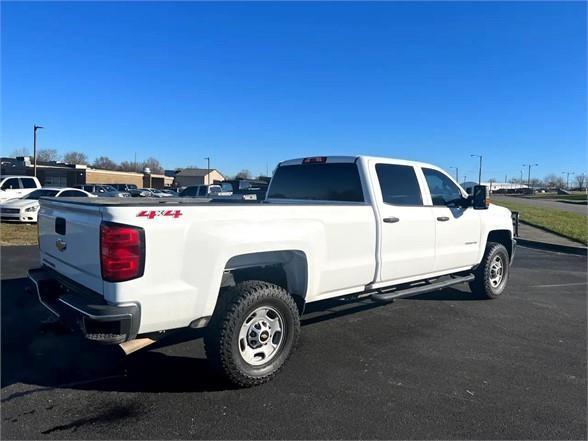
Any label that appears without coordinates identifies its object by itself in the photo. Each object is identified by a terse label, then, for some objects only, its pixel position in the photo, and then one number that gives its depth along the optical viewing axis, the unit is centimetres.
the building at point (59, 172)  5609
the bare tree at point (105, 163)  13050
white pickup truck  307
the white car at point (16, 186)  1888
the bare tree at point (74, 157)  12237
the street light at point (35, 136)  4175
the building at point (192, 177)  9406
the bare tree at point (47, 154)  10948
